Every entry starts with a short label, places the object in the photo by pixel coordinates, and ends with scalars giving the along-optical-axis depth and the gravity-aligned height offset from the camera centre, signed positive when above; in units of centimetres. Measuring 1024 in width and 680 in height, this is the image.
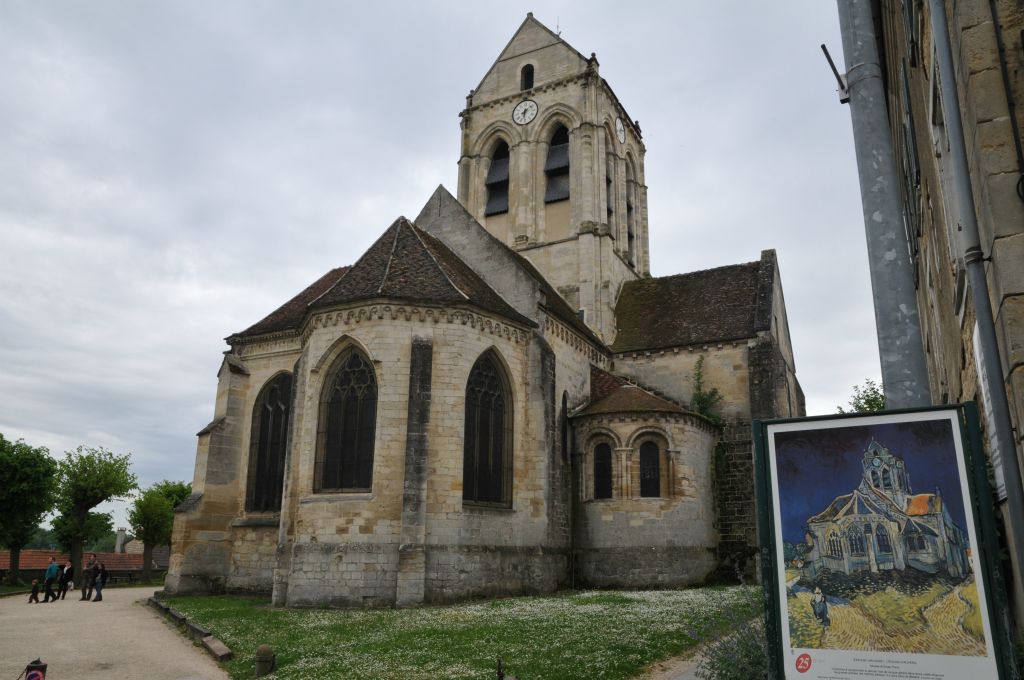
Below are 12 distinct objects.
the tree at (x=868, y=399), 4453 +822
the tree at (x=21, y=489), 3144 +163
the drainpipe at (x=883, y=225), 444 +197
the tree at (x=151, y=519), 3959 +48
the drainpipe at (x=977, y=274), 374 +146
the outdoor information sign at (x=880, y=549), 386 -10
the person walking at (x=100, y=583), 2300 -172
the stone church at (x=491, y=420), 1705 +299
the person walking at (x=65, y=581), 2485 -183
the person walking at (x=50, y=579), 2290 -160
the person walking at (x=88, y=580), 2391 -173
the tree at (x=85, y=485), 3278 +190
